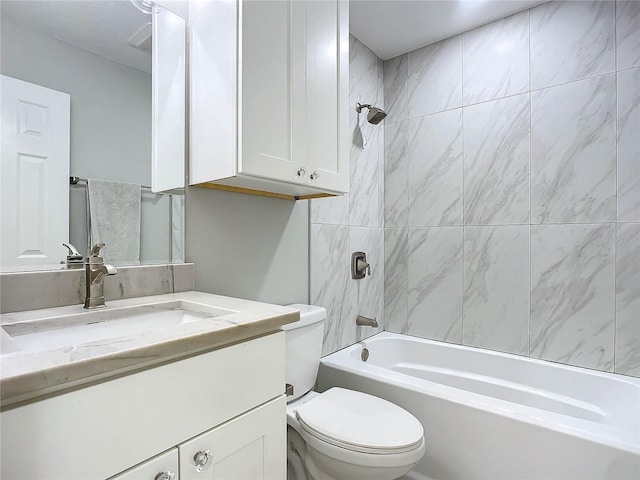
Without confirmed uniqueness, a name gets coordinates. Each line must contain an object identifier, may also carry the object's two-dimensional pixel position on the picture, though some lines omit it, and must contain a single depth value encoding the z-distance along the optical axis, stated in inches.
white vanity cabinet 20.4
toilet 46.3
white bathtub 48.8
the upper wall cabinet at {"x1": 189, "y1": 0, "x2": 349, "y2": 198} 45.3
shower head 86.0
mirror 38.3
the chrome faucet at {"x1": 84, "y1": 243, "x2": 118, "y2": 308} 38.0
